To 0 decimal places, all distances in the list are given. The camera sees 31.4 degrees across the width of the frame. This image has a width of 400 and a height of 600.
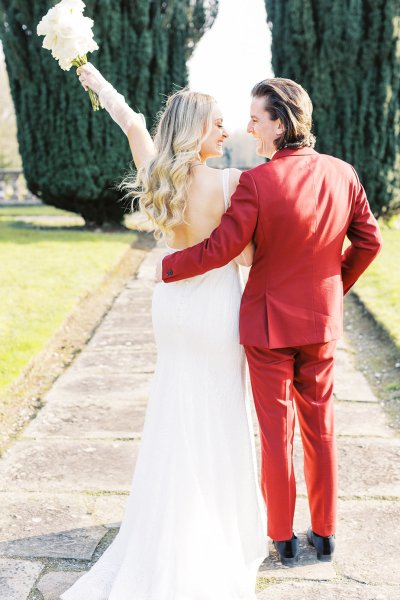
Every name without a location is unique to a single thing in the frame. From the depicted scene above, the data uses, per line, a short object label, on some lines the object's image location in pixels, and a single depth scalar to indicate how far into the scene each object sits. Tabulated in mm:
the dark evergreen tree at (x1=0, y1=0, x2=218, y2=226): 11727
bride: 2561
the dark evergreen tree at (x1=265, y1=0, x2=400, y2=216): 11133
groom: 2518
